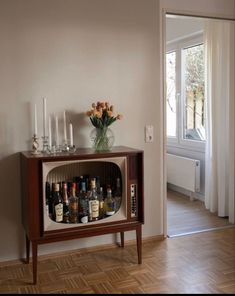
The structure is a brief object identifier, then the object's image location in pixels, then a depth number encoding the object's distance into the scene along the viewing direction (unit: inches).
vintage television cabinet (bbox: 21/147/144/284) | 101.3
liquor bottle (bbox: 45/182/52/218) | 105.5
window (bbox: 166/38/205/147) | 194.3
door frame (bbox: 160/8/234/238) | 129.9
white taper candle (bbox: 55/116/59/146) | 115.3
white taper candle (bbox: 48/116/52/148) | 114.6
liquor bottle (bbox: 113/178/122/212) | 113.0
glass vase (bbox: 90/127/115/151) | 116.0
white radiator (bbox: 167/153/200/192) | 186.9
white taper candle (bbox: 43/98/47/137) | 113.2
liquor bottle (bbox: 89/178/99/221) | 109.3
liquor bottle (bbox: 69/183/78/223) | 108.3
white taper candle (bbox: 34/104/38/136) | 112.4
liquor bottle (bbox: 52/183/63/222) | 105.8
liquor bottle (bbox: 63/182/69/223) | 107.8
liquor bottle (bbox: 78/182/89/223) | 108.8
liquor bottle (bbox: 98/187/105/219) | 112.0
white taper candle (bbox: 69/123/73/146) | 112.3
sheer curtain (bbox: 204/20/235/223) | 151.0
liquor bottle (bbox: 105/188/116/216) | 112.8
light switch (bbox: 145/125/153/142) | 130.4
